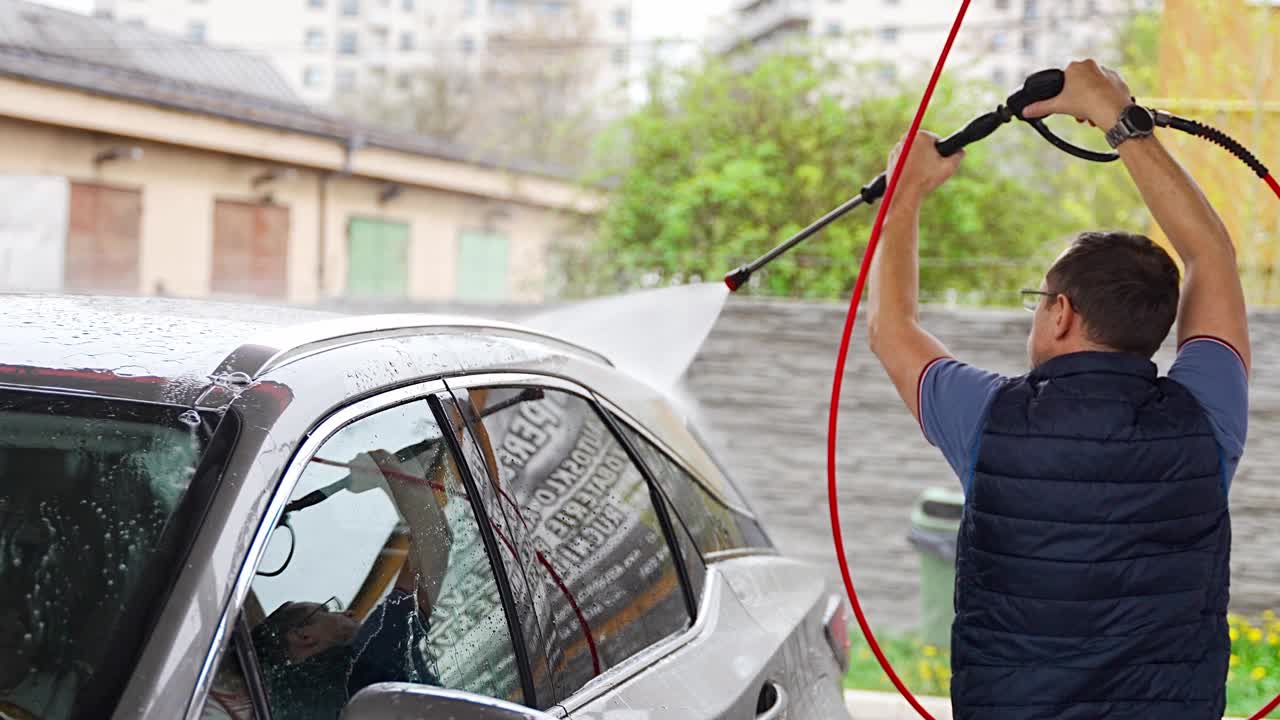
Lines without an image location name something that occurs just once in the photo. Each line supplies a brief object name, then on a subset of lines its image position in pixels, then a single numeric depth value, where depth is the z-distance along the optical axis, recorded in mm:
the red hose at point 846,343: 2781
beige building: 14102
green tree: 10195
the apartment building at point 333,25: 81938
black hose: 2787
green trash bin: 7258
